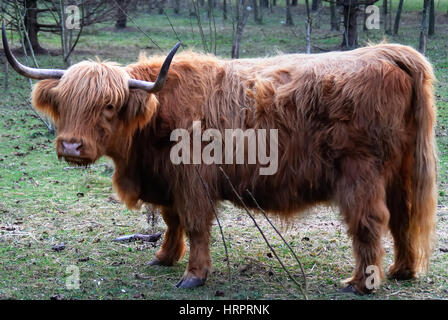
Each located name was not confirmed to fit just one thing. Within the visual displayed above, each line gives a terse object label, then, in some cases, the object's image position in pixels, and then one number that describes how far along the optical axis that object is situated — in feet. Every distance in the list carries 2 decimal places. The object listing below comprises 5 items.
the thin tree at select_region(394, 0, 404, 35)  49.09
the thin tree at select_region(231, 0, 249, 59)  26.56
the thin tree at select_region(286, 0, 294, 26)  60.49
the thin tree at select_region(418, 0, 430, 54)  26.95
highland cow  10.66
